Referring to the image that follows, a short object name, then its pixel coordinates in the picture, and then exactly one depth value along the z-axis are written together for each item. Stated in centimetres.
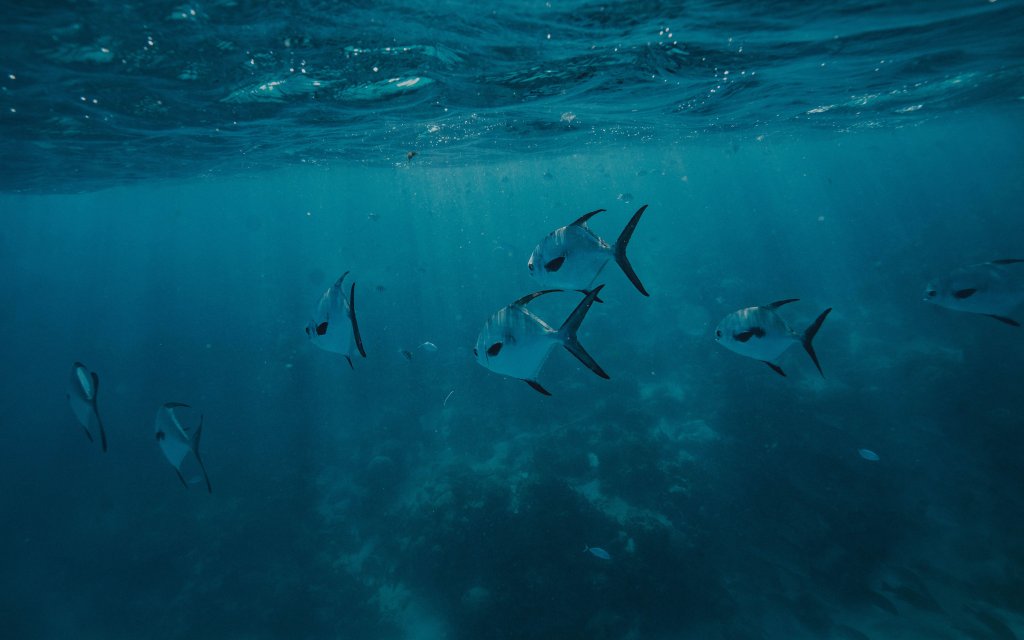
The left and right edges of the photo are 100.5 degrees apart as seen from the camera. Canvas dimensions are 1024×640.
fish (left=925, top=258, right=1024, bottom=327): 504
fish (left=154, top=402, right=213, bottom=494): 516
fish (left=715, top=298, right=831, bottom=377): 455
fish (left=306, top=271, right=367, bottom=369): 359
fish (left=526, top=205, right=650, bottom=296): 400
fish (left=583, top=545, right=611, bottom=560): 855
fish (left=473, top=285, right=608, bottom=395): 344
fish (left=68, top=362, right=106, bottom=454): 409
